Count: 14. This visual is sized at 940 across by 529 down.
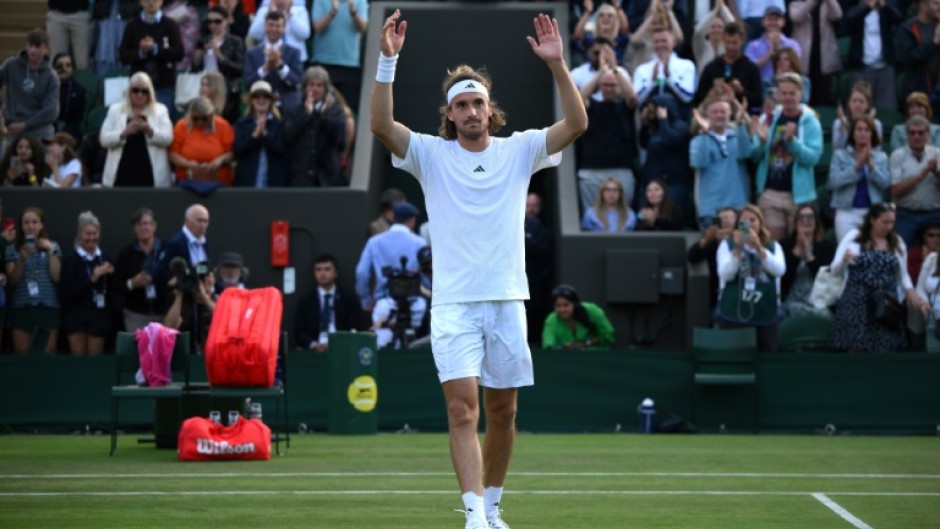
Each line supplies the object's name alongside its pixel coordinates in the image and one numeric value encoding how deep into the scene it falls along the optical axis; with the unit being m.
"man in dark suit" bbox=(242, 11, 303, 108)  20.69
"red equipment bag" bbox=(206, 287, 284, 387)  13.95
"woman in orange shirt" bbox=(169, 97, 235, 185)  20.00
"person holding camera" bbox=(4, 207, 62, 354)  18.58
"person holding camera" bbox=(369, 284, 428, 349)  18.64
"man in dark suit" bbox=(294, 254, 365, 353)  19.05
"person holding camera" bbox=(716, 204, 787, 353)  17.97
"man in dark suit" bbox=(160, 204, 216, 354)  16.69
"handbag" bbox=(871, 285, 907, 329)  18.00
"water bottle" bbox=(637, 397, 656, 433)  17.75
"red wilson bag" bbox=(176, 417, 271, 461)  13.75
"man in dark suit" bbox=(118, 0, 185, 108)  21.31
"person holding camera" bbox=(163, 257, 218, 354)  16.53
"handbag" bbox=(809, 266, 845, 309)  18.44
